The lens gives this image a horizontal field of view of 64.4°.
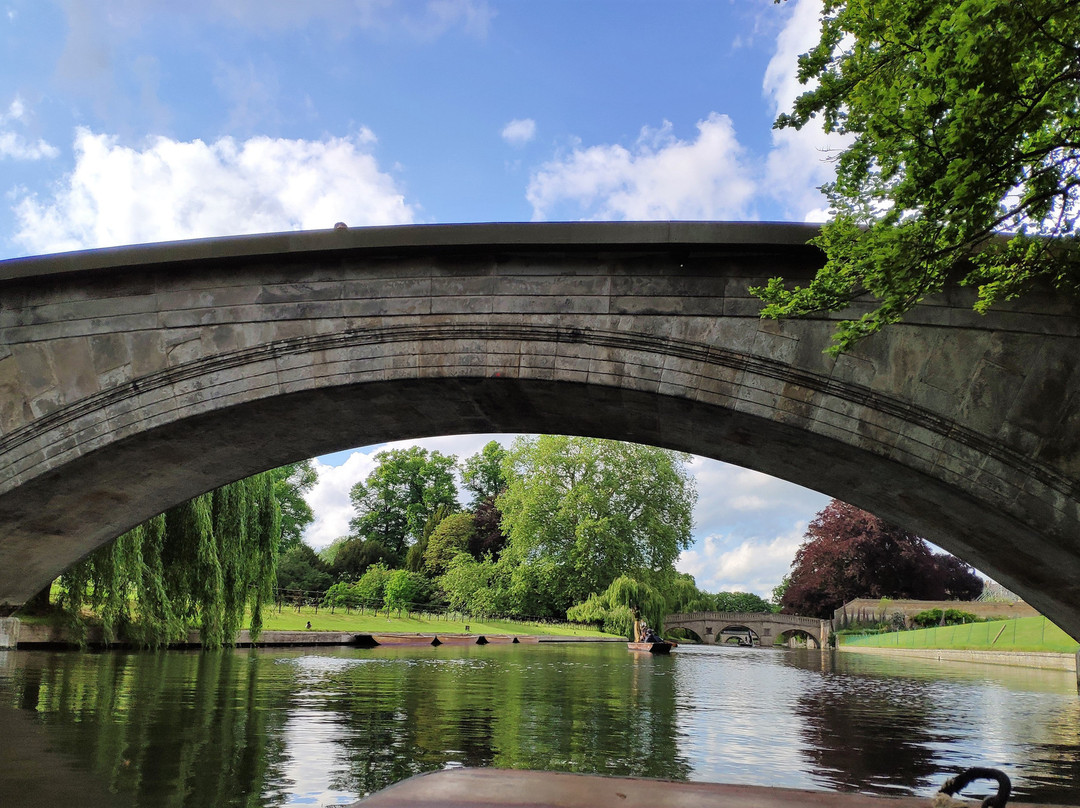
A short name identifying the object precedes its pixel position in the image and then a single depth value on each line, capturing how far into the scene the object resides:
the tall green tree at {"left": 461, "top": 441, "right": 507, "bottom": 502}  59.47
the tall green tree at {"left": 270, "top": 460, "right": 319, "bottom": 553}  48.81
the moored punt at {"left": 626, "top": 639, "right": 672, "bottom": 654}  28.30
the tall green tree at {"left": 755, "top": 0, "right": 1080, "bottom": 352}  4.34
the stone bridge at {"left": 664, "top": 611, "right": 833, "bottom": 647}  57.22
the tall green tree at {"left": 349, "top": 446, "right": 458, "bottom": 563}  58.75
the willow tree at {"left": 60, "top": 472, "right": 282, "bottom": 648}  13.59
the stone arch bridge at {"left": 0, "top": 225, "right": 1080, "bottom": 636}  6.58
